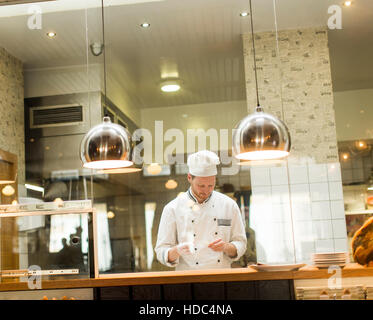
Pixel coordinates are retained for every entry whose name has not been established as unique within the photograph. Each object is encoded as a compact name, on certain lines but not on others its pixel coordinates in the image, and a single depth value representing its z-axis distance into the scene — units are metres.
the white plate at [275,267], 3.49
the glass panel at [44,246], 3.77
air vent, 4.68
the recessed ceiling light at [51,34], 4.77
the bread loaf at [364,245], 3.44
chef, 4.08
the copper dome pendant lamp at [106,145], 3.16
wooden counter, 3.48
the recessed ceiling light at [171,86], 4.61
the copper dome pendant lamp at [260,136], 3.01
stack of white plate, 3.46
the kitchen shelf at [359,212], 4.19
